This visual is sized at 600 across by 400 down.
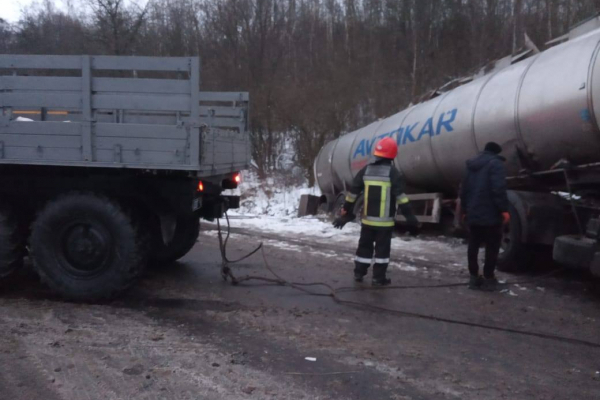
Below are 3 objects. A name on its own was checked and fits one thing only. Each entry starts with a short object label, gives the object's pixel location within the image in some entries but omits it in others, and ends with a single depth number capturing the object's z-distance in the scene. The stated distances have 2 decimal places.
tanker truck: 6.16
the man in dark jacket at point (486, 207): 6.12
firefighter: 6.29
